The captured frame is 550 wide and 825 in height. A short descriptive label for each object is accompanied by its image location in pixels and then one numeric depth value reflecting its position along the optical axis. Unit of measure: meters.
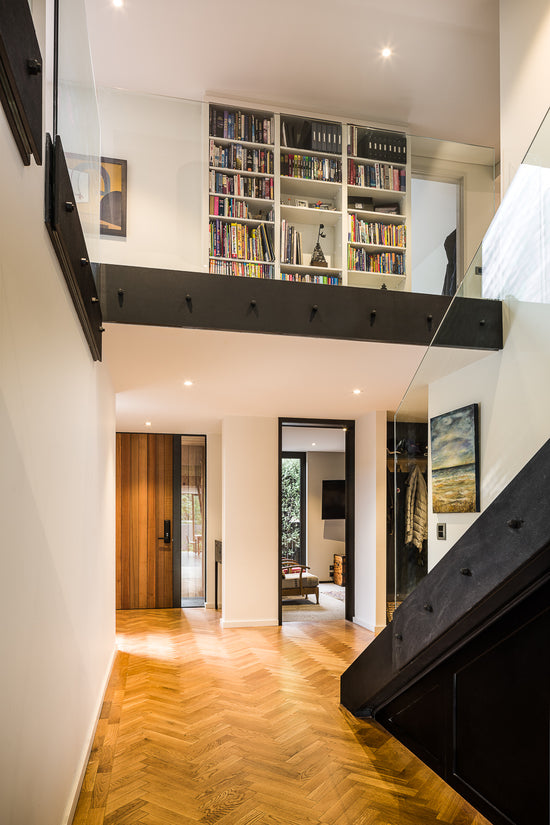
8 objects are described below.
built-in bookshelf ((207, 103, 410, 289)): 4.21
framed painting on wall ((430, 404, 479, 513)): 2.59
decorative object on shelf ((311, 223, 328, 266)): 4.40
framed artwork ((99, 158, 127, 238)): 3.37
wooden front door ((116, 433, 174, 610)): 8.42
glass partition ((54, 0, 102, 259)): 2.12
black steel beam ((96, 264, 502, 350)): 3.52
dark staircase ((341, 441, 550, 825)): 2.14
